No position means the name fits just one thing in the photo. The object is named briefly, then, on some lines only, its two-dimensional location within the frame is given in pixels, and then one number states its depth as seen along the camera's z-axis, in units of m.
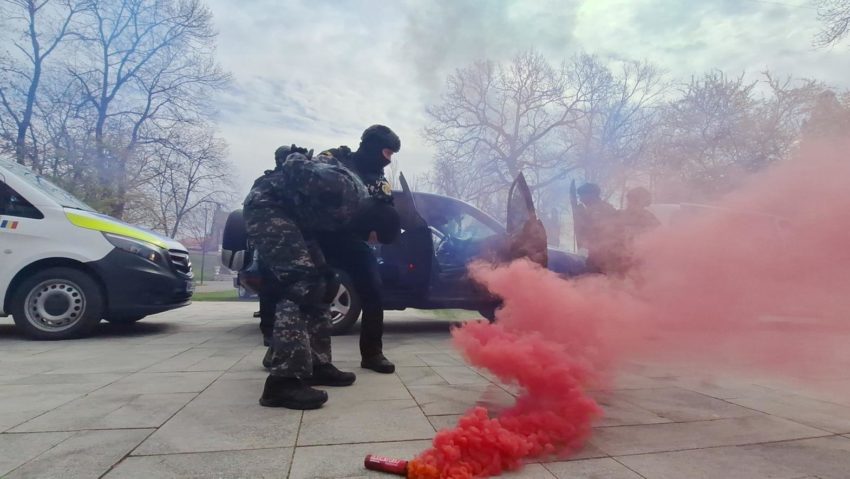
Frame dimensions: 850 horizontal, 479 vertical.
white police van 5.60
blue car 6.16
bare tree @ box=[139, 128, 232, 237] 19.56
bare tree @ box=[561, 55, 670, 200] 8.88
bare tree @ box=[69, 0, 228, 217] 16.89
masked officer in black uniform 3.76
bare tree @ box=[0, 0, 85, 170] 16.19
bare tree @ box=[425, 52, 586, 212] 19.03
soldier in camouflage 3.01
